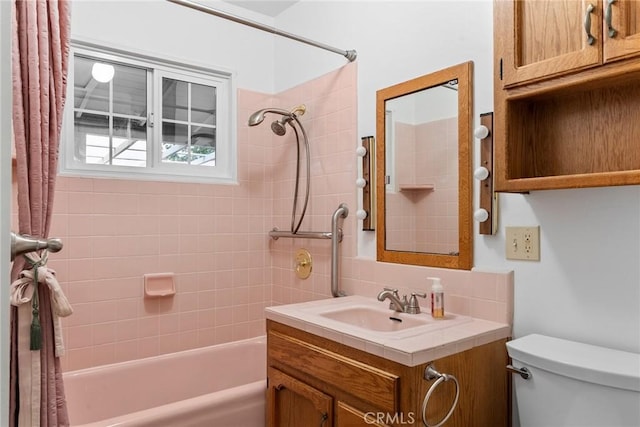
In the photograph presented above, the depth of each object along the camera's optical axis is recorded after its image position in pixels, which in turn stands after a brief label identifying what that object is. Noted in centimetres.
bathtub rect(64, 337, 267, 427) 180
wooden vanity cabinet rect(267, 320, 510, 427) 134
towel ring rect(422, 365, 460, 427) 130
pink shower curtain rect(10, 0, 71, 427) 145
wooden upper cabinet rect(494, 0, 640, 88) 115
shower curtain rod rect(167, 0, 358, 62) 185
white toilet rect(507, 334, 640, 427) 117
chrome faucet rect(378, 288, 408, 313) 184
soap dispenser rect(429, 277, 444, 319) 172
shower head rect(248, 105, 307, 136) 250
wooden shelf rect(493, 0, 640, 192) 119
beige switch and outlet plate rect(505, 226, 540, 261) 154
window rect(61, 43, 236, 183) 231
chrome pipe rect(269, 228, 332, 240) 240
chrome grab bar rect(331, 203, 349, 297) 230
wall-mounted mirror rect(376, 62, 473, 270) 176
